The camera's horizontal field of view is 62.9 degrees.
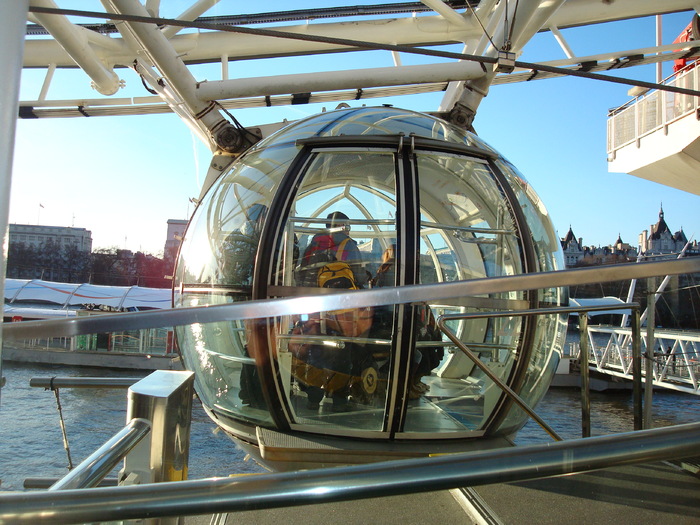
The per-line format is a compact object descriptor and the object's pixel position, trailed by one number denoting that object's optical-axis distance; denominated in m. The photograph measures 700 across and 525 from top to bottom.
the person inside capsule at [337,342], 3.23
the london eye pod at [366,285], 3.25
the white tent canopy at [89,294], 29.41
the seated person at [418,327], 3.23
